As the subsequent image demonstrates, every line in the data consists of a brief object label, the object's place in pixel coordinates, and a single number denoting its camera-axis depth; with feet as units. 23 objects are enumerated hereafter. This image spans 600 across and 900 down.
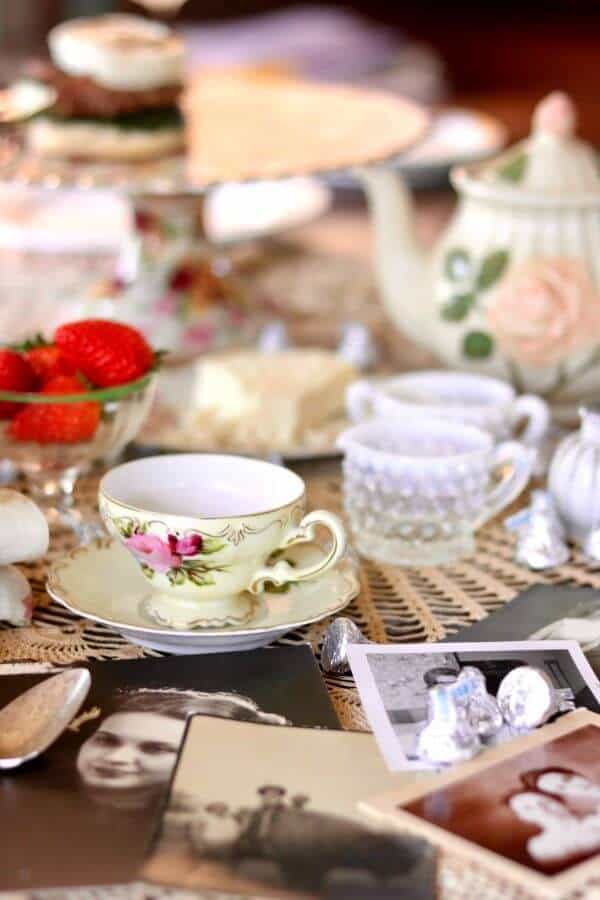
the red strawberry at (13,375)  3.77
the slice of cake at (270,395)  4.33
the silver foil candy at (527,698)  3.18
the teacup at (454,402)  4.05
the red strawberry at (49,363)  3.84
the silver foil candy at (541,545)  3.83
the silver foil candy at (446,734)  3.08
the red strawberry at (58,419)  3.80
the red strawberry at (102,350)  3.84
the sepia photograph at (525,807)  2.90
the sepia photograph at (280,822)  2.86
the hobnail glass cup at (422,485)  3.78
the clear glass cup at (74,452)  3.86
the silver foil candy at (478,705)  3.16
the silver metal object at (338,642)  3.37
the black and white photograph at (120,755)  2.89
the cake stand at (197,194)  5.02
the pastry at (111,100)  5.26
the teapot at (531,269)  4.32
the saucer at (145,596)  3.39
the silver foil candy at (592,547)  3.84
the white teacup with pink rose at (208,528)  3.36
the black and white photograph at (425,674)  3.18
